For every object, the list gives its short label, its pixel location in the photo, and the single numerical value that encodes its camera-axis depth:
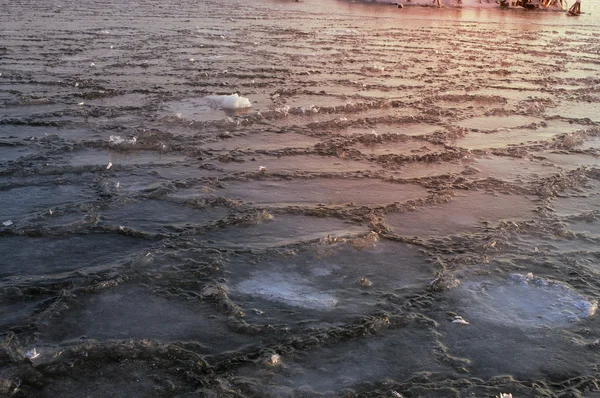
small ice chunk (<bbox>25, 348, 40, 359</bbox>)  3.21
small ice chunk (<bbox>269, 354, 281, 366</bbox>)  3.26
